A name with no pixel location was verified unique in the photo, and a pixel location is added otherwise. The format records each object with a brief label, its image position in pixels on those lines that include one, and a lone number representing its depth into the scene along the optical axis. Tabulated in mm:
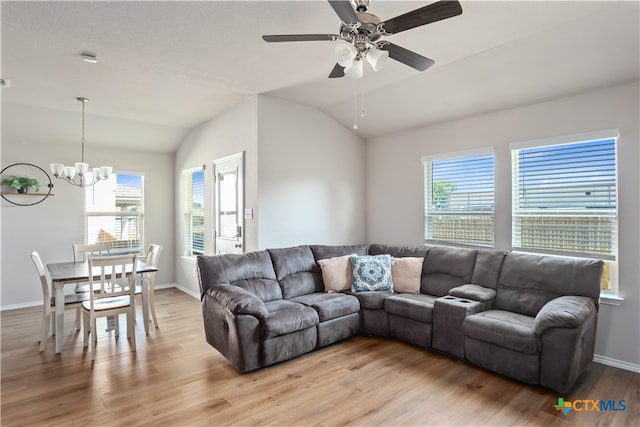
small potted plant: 4840
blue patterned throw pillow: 4031
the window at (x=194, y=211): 5641
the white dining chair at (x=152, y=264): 4141
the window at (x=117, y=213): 5617
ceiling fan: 1749
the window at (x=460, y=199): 4059
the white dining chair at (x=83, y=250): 4238
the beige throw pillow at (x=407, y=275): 4031
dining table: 3330
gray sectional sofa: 2676
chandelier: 3990
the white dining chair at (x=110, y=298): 3242
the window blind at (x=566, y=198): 3188
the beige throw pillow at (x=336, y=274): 4086
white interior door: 4534
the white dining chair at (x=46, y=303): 3484
